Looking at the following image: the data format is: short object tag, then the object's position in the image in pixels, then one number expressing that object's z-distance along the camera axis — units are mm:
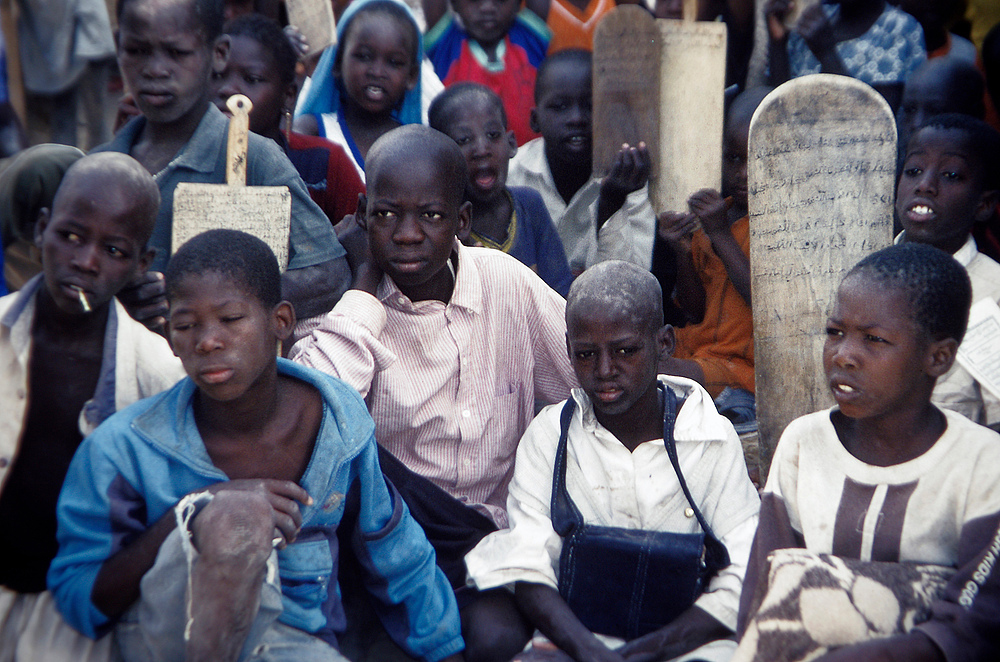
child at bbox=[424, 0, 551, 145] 4887
